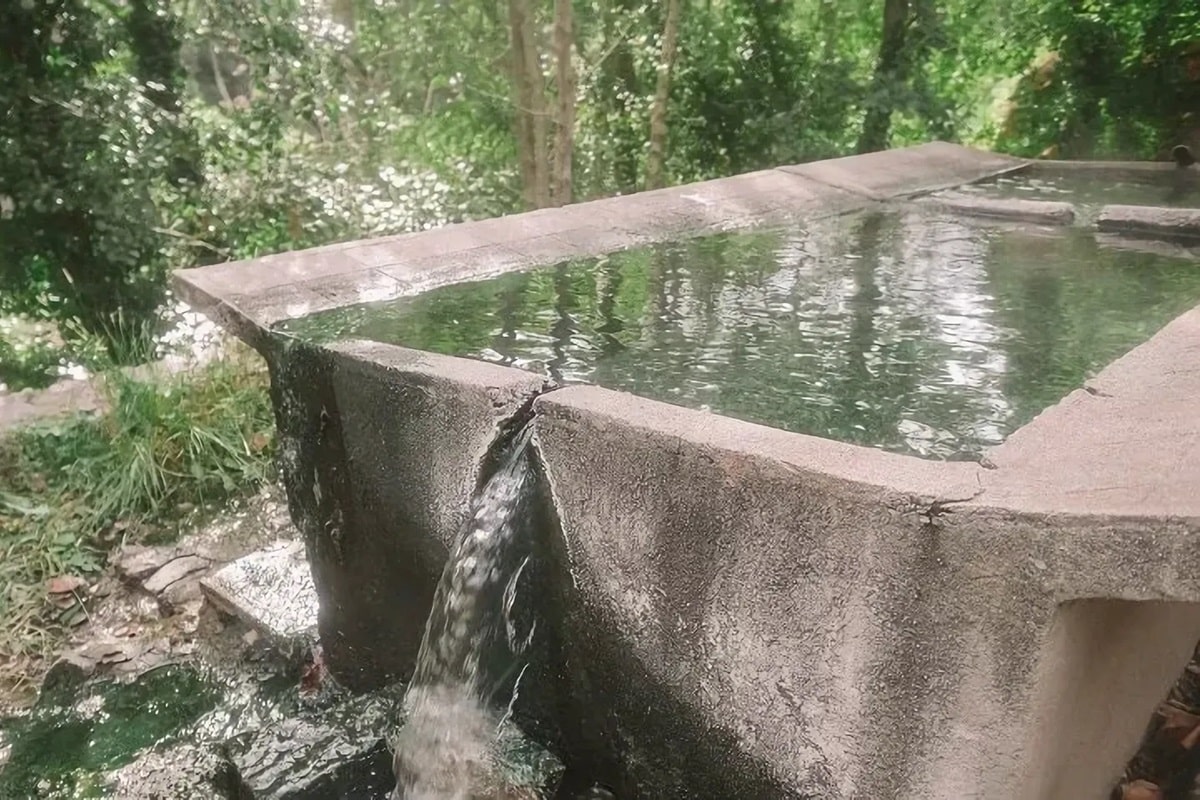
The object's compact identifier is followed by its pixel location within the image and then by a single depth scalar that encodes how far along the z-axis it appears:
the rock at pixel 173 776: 2.98
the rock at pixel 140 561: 4.21
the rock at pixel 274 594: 3.61
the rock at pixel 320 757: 2.58
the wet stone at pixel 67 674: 3.70
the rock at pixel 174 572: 4.15
